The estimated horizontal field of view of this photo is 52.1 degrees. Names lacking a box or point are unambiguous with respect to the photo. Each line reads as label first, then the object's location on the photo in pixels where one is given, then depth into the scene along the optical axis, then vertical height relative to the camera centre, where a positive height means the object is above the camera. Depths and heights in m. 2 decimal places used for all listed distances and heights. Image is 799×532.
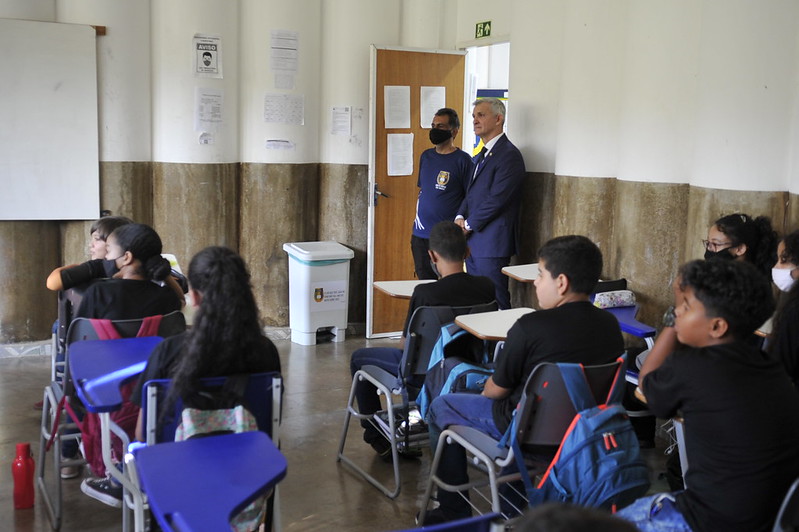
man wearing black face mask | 5.89 -0.20
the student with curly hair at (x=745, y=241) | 3.67 -0.36
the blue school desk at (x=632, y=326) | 3.79 -0.81
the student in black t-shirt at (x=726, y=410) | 1.99 -0.62
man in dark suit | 5.47 -0.30
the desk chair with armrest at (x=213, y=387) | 2.27 -0.76
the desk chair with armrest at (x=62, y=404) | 3.03 -1.00
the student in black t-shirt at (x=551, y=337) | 2.62 -0.58
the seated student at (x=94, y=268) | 3.67 -0.58
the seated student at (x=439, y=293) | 3.52 -0.61
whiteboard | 5.43 +0.12
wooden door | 6.25 -0.26
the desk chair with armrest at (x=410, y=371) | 3.42 -0.95
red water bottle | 3.27 -1.35
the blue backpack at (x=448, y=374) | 3.21 -0.88
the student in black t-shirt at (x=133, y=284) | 3.18 -0.56
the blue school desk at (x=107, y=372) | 2.35 -0.71
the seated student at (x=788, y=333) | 2.57 -0.54
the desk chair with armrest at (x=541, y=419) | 2.56 -0.84
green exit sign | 6.36 +0.95
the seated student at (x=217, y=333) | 2.36 -0.55
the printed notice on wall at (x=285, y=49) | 6.18 +0.72
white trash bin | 6.12 -1.06
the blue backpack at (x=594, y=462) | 2.43 -0.91
